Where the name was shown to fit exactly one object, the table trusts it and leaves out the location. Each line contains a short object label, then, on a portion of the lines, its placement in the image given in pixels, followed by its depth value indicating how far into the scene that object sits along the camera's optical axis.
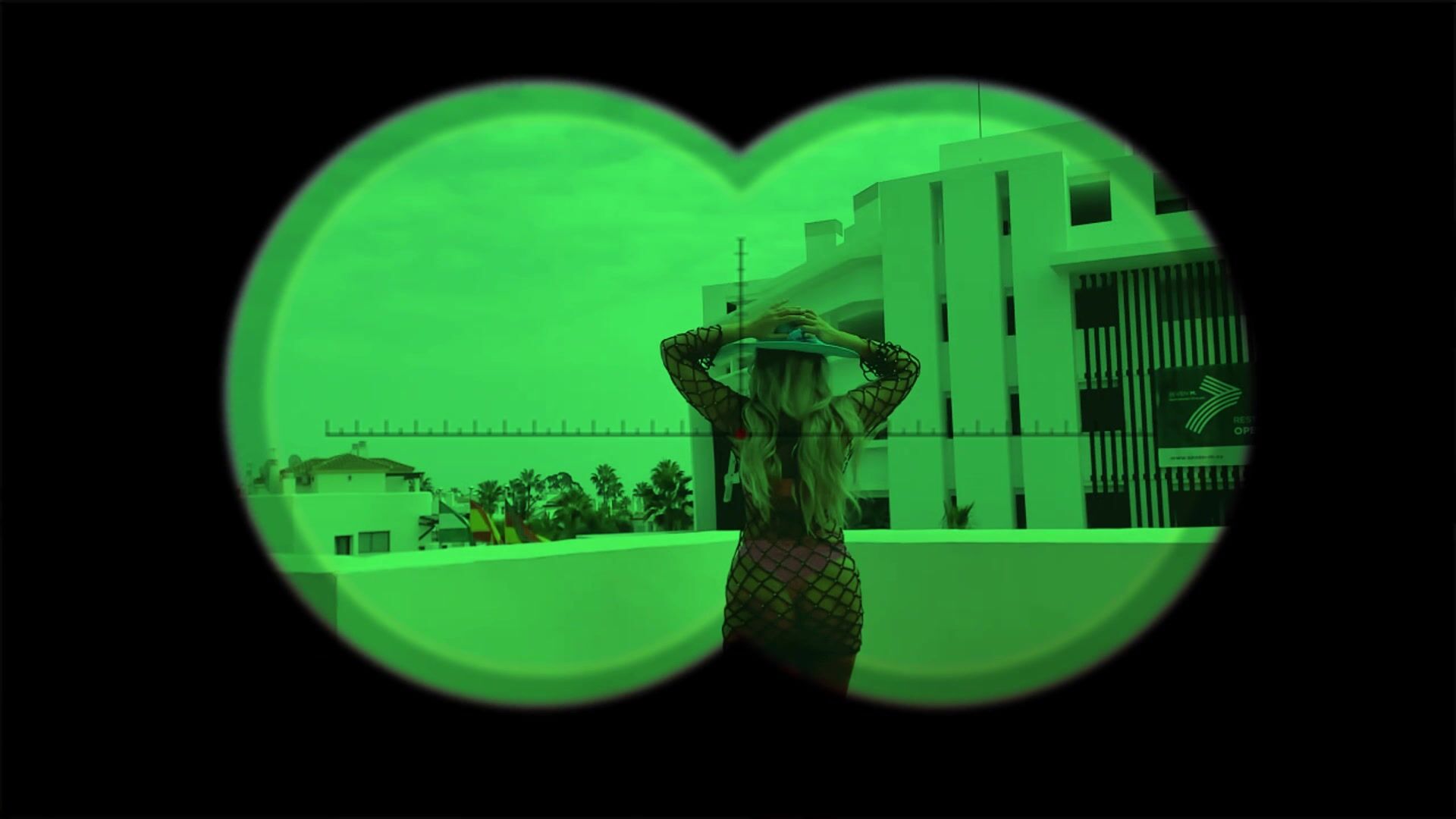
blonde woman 2.61
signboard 12.12
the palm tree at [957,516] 18.92
